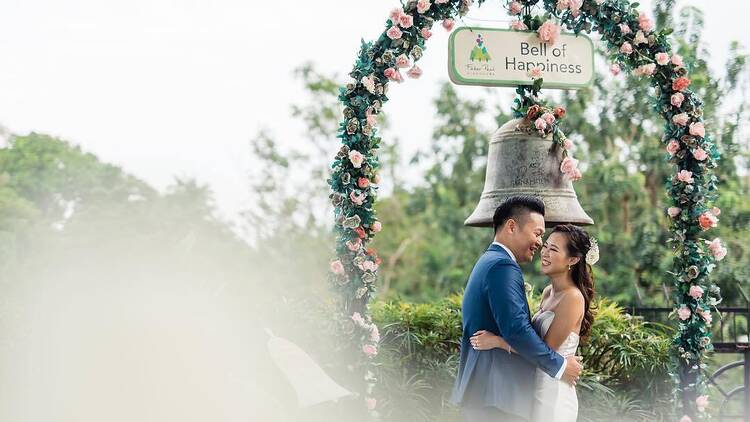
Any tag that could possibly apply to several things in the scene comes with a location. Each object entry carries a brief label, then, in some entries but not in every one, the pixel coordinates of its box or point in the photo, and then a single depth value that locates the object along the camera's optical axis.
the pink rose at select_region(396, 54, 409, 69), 5.33
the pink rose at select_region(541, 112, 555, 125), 5.23
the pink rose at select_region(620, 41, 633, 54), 5.82
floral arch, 5.29
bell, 5.04
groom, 3.99
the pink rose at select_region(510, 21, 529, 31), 5.55
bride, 4.12
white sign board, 5.39
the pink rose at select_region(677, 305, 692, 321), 5.90
